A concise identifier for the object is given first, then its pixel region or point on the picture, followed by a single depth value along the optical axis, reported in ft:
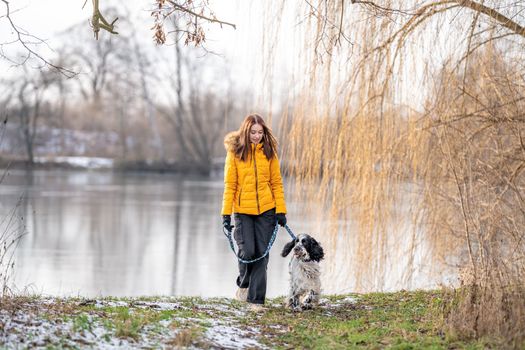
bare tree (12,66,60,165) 120.66
